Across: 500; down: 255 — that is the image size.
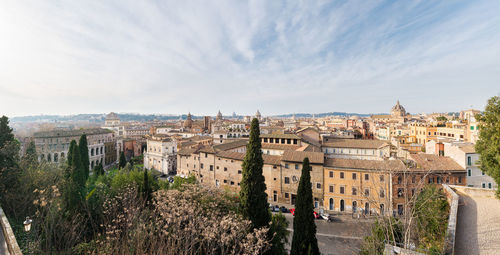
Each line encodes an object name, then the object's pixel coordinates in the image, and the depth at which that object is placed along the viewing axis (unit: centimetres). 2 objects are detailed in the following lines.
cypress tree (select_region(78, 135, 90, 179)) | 3885
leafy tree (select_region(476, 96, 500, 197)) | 1336
